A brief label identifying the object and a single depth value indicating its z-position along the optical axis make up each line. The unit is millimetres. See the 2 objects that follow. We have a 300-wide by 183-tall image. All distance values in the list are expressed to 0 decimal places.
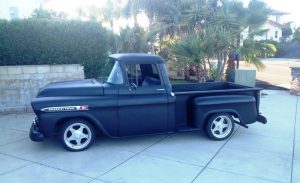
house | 55903
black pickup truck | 4969
